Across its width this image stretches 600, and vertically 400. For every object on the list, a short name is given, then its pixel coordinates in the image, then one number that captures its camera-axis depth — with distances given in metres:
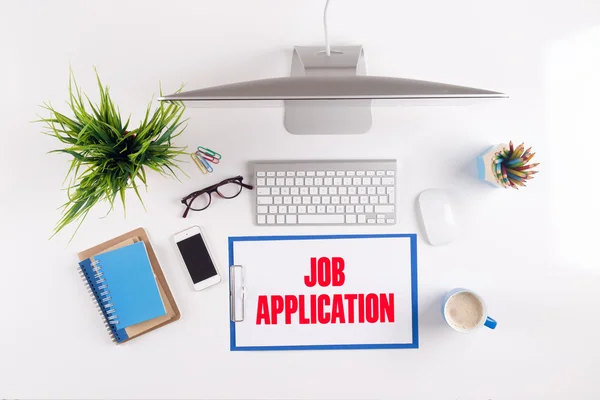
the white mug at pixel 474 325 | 0.94
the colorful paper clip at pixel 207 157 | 0.98
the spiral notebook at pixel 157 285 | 1.00
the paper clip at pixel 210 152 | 0.99
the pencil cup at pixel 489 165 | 0.93
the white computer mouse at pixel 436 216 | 0.99
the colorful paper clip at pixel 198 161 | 0.99
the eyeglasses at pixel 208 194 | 0.99
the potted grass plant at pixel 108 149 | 0.82
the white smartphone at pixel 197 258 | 1.00
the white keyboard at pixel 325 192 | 0.99
